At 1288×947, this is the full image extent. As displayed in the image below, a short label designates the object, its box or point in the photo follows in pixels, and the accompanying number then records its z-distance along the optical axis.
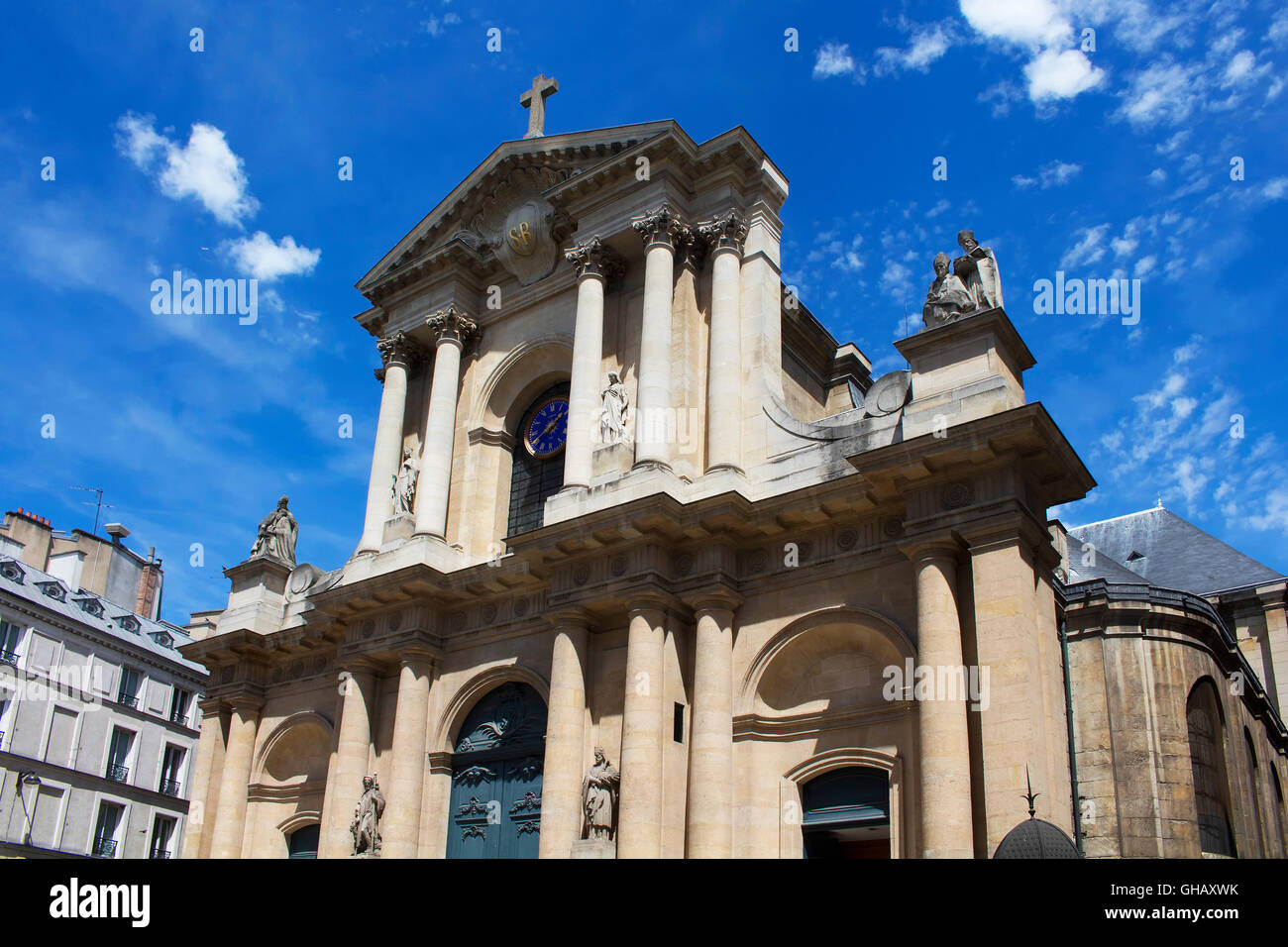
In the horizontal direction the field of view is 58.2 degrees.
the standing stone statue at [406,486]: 25.64
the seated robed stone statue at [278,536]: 28.07
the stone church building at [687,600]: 17.31
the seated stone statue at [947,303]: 18.77
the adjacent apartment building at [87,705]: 37.19
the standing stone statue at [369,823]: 22.17
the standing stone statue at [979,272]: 18.86
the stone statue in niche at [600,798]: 18.73
